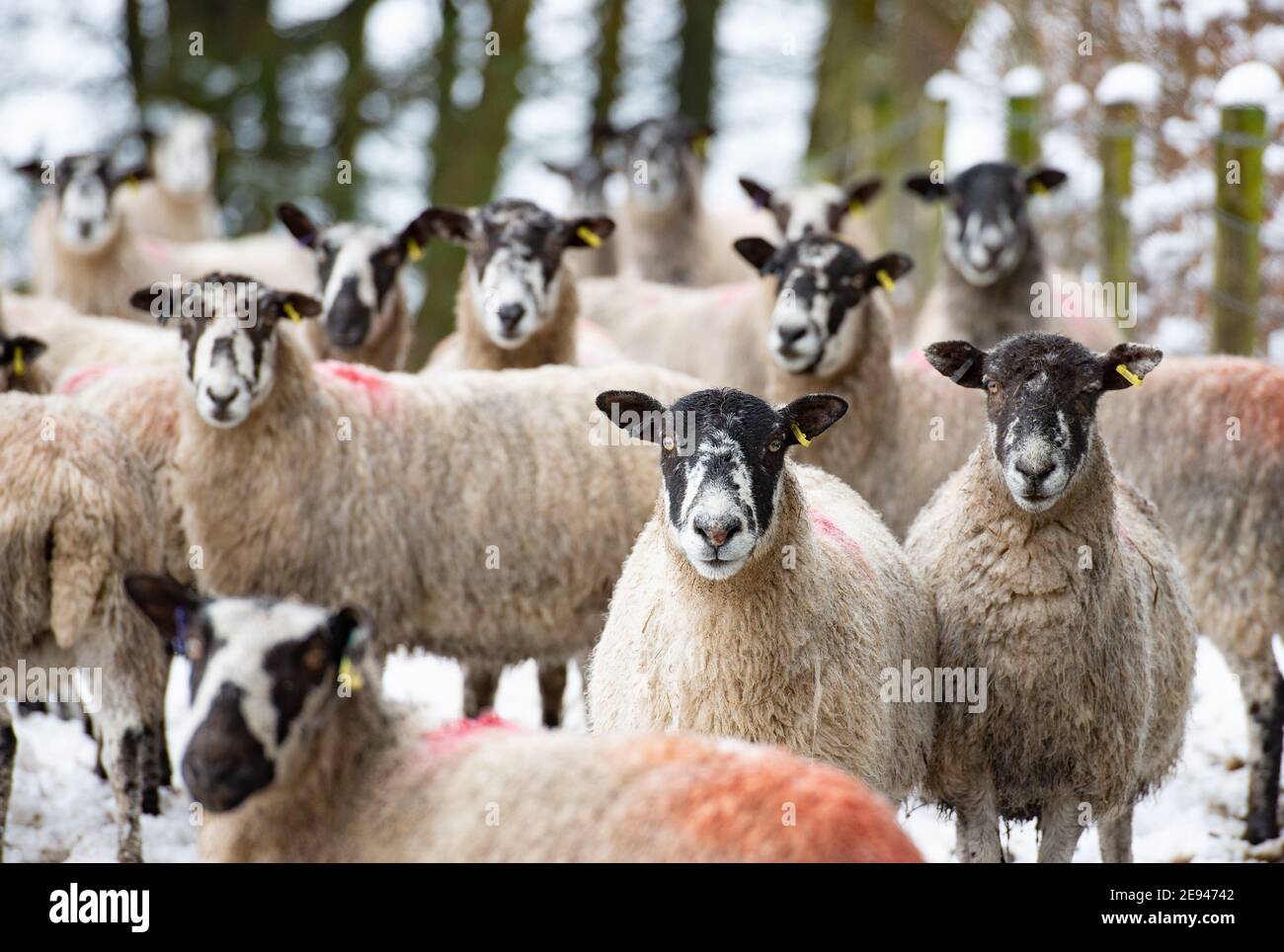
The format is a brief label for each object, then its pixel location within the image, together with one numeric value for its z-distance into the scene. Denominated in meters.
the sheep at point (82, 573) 5.07
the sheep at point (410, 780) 3.06
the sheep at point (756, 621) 4.16
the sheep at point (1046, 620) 4.55
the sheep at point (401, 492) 5.74
